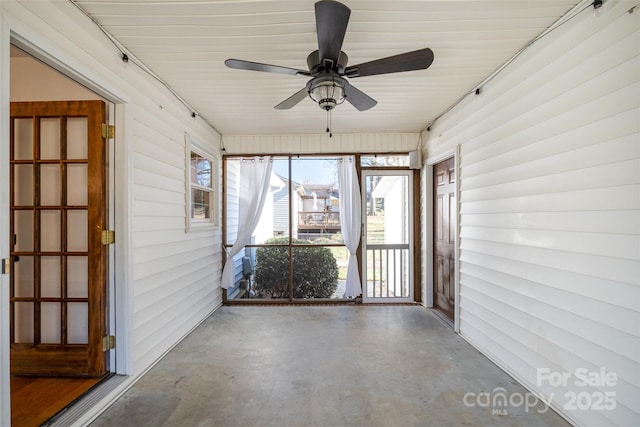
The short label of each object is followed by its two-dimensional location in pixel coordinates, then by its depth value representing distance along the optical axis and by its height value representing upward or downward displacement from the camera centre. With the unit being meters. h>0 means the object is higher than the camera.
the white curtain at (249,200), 4.32 +0.24
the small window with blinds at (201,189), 3.46 +0.36
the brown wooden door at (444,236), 3.66 -0.26
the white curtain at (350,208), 4.31 +0.12
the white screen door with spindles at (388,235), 4.47 -0.29
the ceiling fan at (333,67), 1.73 +0.95
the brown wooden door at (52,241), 2.32 -0.19
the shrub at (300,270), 4.52 -0.81
